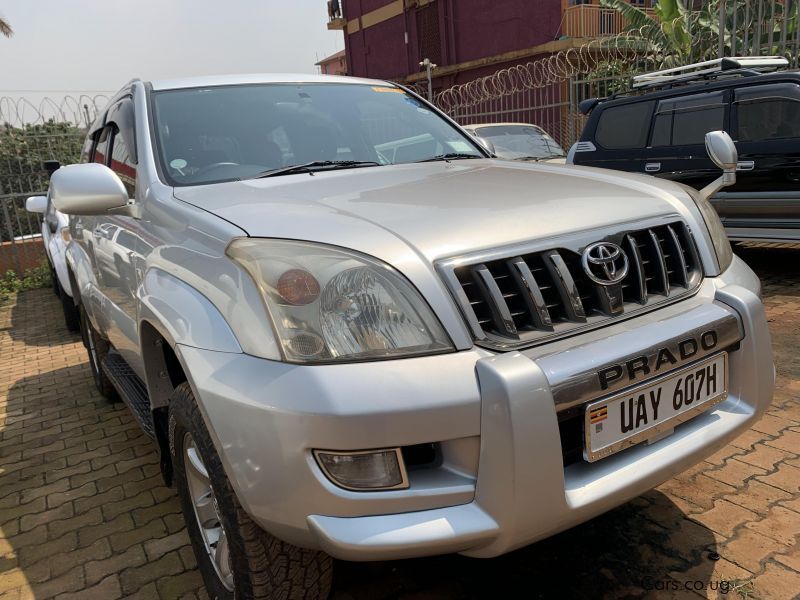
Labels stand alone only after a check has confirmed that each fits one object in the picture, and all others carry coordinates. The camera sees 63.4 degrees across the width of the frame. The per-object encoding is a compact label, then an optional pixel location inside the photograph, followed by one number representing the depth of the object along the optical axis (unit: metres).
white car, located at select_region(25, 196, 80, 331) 4.59
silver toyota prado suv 1.46
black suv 5.60
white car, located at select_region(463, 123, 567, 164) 9.18
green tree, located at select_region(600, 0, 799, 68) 7.89
